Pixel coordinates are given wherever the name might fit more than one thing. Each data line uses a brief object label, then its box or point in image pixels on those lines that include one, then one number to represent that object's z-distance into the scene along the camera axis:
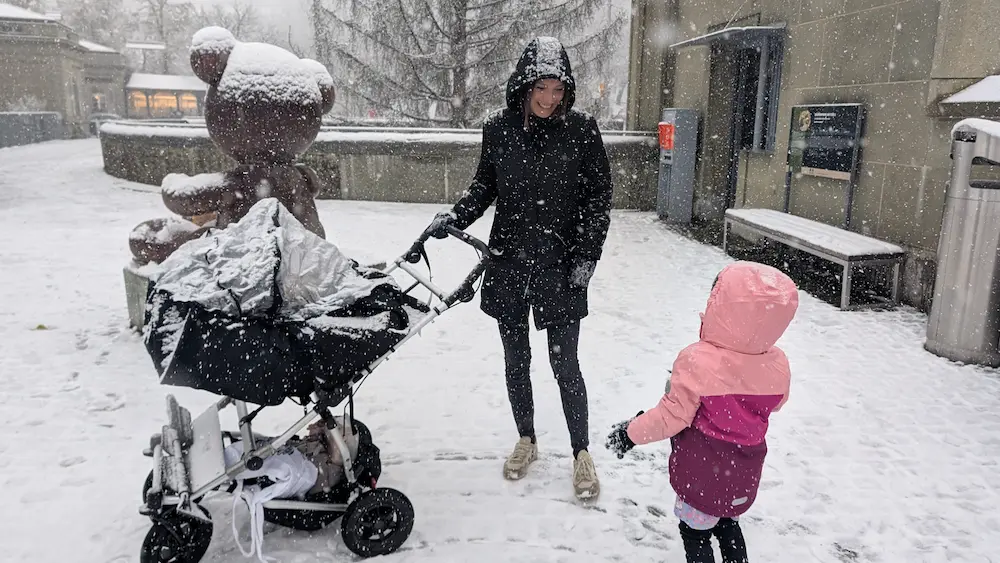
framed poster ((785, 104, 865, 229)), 7.36
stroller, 2.37
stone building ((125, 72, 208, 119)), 54.09
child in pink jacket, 2.12
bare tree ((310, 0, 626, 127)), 18.14
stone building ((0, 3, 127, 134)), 36.59
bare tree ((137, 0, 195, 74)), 62.62
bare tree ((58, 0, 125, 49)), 67.12
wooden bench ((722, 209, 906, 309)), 6.24
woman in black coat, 3.09
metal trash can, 4.89
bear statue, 4.61
